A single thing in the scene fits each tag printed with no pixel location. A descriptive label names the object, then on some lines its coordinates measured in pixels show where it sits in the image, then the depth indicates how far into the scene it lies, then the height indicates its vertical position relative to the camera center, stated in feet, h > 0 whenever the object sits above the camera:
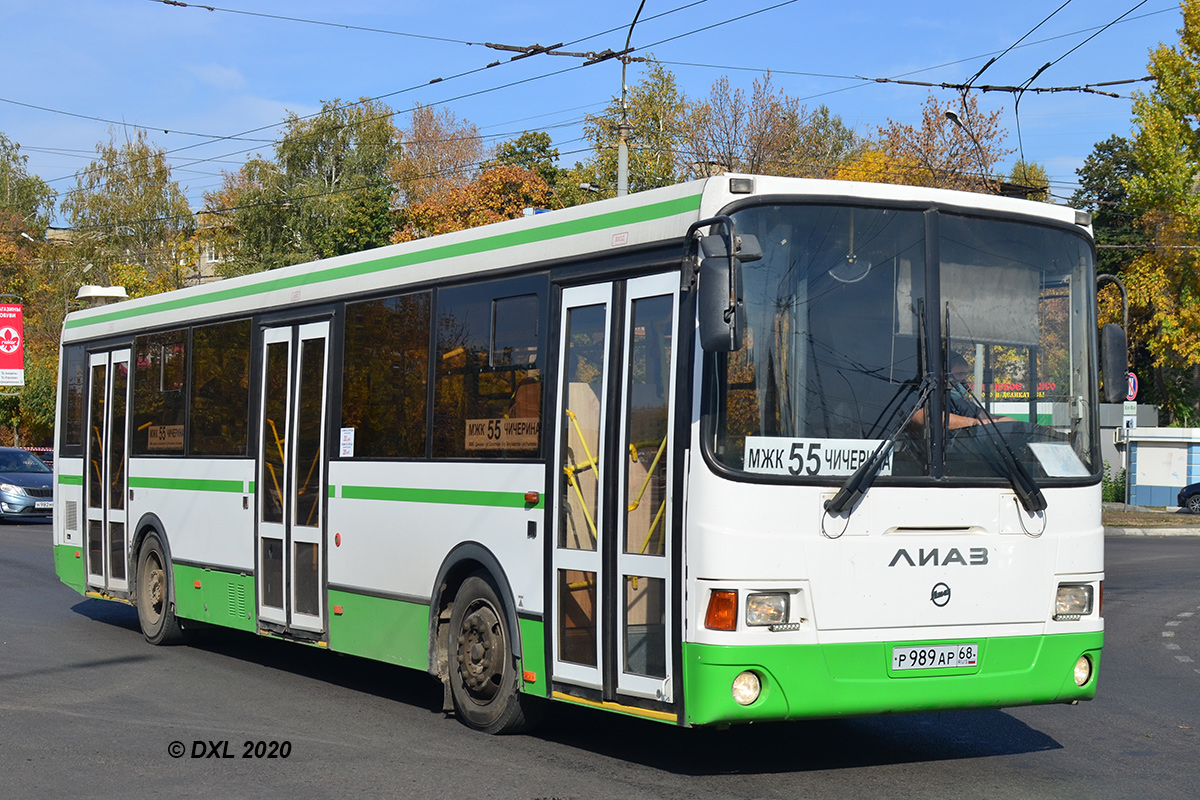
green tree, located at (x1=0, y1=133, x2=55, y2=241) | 246.47 +46.44
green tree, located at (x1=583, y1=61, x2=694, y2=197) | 149.38 +35.31
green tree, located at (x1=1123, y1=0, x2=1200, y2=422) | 122.72 +22.89
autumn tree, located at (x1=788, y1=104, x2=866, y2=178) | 166.40 +51.64
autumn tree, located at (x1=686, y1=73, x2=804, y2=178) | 151.64 +34.82
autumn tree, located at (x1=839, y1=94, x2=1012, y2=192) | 145.89 +32.64
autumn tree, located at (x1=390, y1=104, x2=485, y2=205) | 251.39 +54.94
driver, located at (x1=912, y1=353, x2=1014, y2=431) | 24.14 +0.95
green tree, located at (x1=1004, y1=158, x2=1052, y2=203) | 210.04 +48.04
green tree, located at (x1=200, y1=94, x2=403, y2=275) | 217.77 +40.54
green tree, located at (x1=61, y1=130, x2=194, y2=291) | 223.51 +38.99
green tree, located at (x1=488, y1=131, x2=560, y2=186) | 221.46 +47.65
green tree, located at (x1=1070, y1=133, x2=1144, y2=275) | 188.78 +40.45
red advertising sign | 135.13 +10.86
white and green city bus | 22.90 -0.03
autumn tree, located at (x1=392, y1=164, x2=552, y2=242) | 186.39 +34.37
